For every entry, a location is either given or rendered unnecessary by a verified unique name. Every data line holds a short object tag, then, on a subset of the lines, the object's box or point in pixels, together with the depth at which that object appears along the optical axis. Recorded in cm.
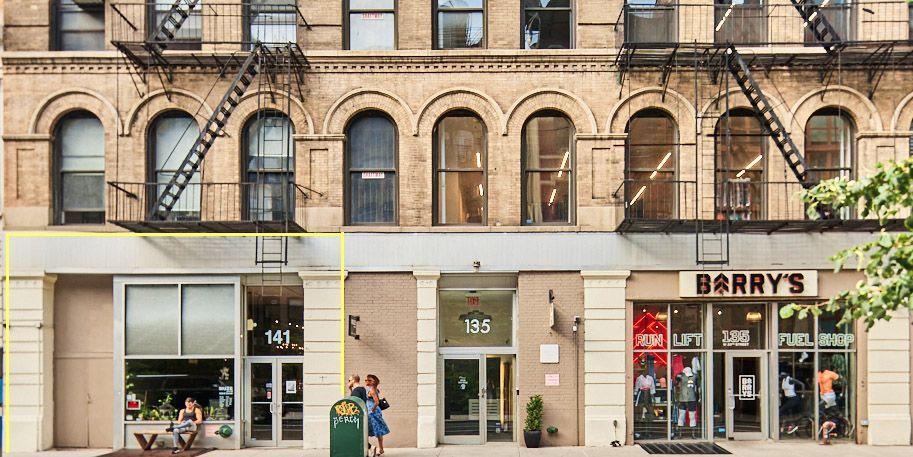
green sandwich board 1341
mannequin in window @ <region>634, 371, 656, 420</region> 1597
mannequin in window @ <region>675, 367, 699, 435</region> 1603
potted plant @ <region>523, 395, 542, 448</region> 1544
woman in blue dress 1440
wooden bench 1521
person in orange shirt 1585
